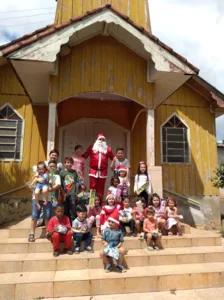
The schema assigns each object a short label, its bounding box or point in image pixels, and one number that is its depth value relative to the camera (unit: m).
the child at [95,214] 4.53
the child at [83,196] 4.98
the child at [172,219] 4.77
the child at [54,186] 4.49
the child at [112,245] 3.69
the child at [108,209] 4.42
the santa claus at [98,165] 5.41
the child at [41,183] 4.33
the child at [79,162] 5.52
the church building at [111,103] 5.55
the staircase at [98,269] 3.26
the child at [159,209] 4.75
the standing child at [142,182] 5.32
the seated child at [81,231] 4.03
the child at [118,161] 5.54
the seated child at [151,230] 4.26
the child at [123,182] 5.20
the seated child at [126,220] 4.58
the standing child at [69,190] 4.71
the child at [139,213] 4.65
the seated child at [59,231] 3.88
